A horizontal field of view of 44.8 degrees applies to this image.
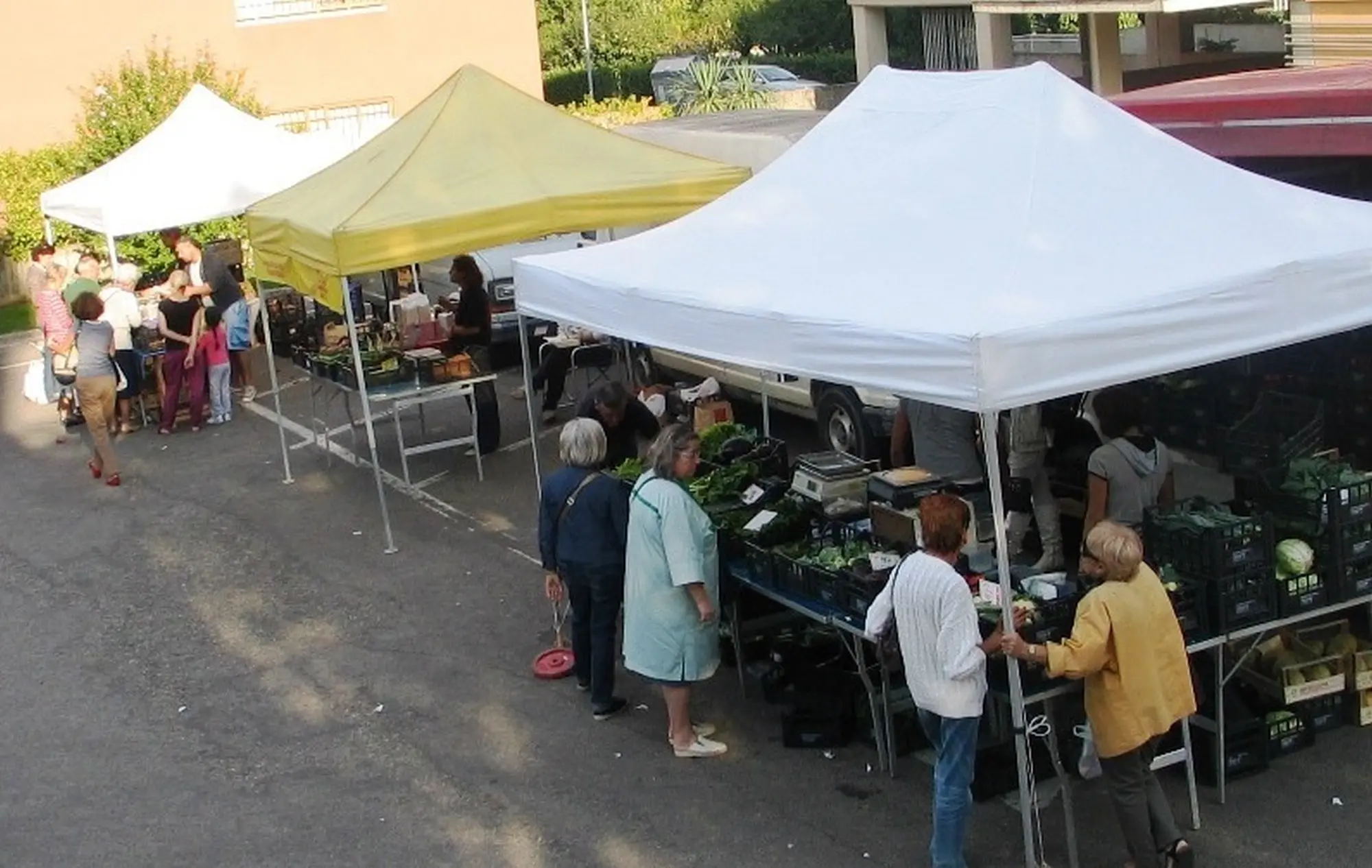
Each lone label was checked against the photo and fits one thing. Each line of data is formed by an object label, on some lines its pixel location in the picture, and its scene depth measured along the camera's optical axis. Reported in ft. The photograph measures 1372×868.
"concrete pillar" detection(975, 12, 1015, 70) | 71.61
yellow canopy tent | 34.96
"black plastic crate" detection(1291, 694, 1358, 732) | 23.62
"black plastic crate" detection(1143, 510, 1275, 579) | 21.52
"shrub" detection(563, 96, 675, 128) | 90.33
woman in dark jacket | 25.39
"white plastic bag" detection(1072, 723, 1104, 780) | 21.53
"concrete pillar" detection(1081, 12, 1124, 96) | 66.85
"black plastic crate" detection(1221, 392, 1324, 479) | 28.12
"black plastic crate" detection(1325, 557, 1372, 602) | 22.58
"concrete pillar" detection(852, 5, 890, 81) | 82.64
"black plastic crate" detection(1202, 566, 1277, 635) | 21.57
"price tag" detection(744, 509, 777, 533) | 25.55
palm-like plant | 88.94
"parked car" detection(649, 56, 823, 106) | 114.32
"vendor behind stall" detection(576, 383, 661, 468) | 30.35
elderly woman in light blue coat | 23.59
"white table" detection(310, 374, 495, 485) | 39.60
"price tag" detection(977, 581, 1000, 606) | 21.31
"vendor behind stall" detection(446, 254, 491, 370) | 44.16
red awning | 31.07
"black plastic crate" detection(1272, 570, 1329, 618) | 22.21
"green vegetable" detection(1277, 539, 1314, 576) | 22.31
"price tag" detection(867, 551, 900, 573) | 23.09
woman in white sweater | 19.72
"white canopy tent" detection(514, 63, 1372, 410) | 19.83
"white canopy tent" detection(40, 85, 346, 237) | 52.19
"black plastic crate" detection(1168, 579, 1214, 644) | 21.56
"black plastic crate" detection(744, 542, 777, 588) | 25.07
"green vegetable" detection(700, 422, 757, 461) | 29.50
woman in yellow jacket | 19.31
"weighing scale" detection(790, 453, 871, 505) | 25.45
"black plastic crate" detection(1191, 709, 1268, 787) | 22.71
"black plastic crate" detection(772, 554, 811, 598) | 24.32
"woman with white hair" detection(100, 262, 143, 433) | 49.62
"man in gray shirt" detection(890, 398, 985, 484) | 27.94
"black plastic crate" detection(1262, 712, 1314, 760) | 23.21
